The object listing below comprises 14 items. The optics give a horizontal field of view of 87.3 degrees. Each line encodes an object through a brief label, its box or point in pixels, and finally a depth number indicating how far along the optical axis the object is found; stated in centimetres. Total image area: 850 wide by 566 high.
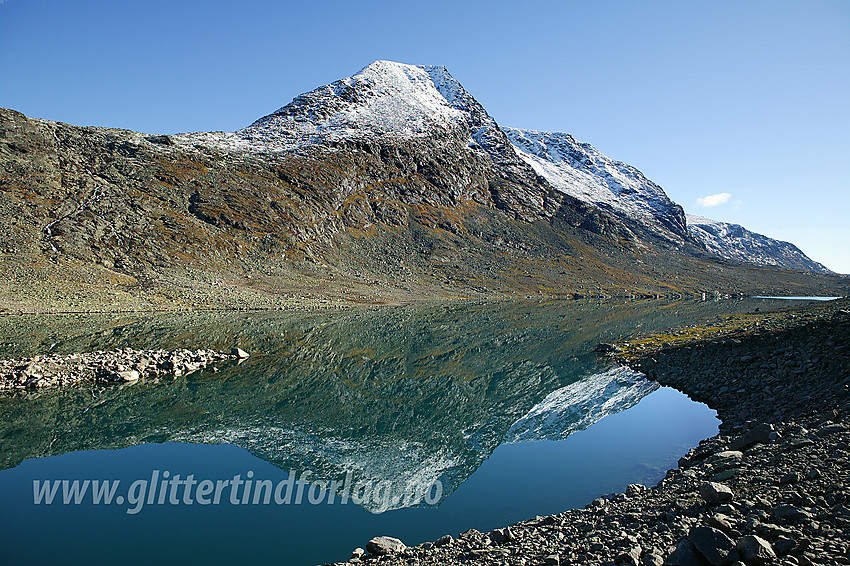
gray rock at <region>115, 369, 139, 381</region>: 2562
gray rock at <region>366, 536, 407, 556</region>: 982
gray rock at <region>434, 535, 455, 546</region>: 1006
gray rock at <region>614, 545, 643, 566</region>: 761
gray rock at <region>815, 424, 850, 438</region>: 1230
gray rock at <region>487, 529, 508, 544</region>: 975
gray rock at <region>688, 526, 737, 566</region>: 694
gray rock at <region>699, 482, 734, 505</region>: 944
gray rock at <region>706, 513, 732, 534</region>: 802
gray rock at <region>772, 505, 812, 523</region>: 774
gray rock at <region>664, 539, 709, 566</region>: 721
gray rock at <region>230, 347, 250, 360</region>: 3209
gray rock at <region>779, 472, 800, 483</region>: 962
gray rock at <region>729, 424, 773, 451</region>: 1371
